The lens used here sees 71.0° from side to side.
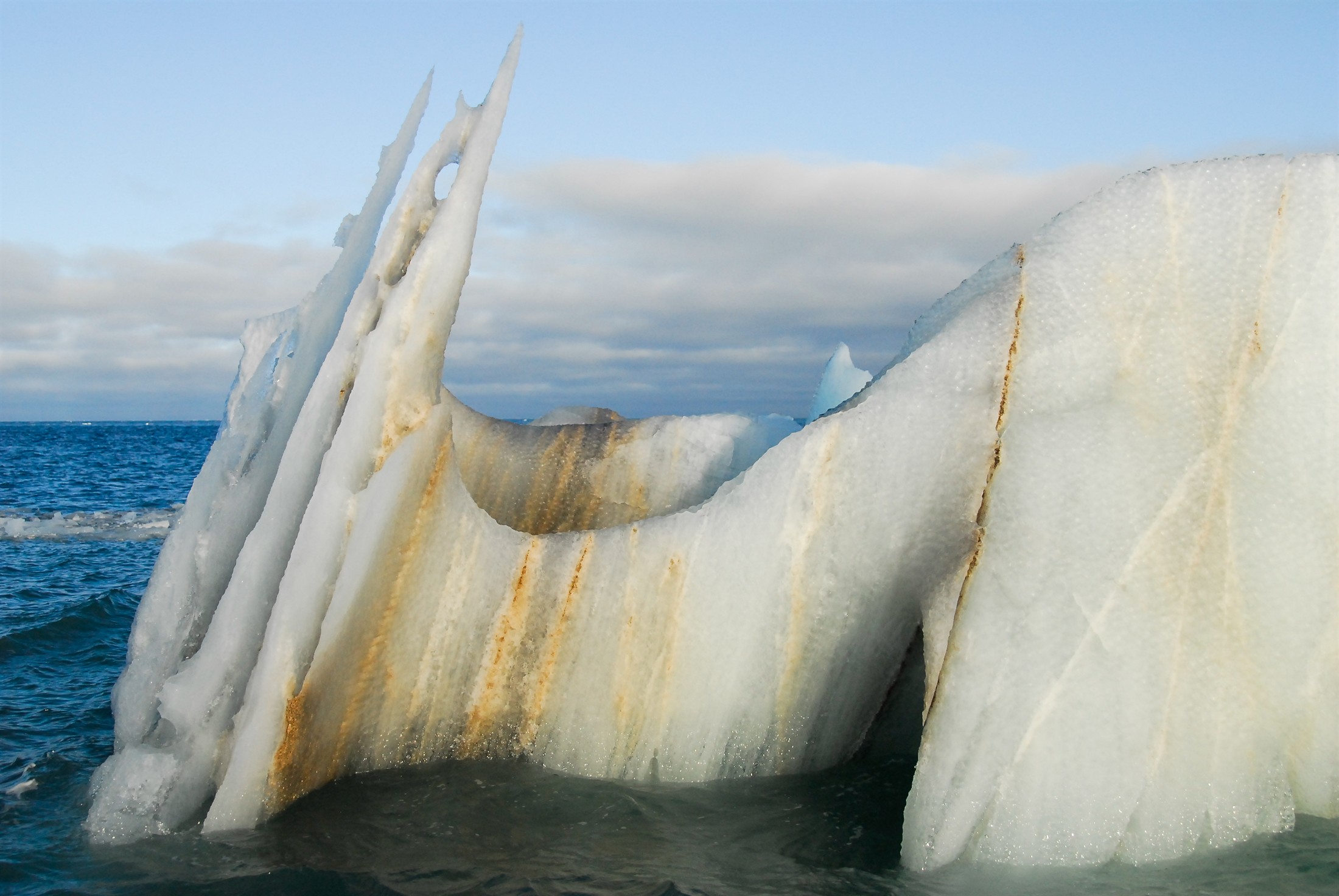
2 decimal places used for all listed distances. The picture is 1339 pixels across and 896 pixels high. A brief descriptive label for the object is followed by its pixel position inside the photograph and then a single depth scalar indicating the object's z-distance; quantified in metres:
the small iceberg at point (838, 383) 8.49
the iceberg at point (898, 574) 4.48
